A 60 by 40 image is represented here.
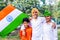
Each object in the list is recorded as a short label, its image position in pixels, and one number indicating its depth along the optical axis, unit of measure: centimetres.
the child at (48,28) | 138
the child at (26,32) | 138
